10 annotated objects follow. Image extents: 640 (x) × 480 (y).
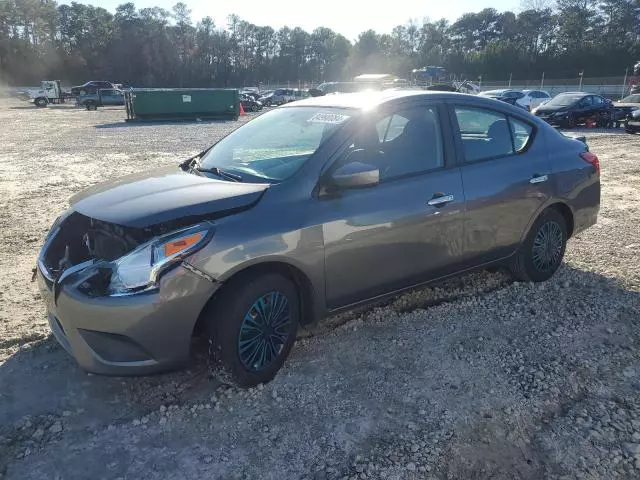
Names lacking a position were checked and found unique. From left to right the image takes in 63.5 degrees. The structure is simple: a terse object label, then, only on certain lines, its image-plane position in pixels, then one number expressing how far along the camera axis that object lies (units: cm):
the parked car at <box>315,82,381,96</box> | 2649
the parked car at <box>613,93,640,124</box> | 2122
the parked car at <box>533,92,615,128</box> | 2036
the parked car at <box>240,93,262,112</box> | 3916
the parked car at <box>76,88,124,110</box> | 4003
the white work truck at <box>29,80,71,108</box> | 4344
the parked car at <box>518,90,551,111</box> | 2738
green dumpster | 2767
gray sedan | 286
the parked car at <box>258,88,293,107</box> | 4472
